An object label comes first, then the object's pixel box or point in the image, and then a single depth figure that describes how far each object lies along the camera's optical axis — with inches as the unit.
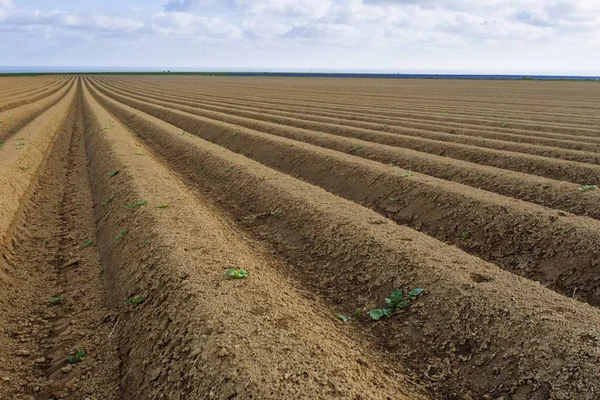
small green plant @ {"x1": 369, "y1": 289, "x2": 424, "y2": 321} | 222.7
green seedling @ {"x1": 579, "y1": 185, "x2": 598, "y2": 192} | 365.1
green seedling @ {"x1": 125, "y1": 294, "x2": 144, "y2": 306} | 229.1
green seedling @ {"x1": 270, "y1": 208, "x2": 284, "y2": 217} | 360.2
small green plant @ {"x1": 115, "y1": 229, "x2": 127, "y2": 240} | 307.3
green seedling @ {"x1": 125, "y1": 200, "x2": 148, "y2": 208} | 345.7
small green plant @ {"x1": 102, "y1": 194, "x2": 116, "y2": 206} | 392.2
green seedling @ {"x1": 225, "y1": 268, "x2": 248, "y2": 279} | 233.0
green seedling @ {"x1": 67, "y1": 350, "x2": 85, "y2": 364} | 196.5
